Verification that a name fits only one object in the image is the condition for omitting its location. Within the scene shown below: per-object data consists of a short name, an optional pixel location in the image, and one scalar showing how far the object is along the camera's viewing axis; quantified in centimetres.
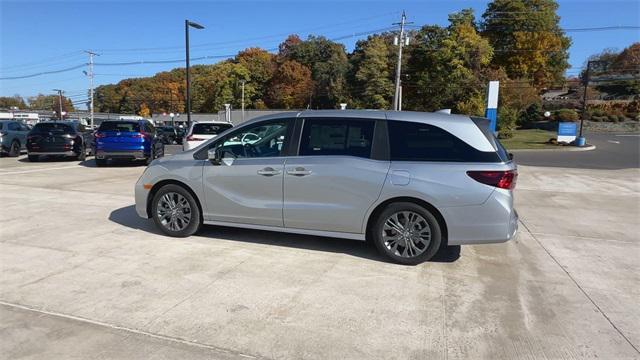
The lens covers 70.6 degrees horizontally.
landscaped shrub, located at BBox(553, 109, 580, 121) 5544
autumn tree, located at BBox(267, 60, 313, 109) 8750
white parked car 1466
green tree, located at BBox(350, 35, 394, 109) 6675
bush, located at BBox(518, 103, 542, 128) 6253
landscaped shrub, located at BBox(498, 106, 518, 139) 3912
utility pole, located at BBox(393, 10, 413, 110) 3425
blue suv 1421
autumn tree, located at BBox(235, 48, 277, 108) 9088
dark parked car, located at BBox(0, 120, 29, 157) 1811
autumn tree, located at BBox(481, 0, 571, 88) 6494
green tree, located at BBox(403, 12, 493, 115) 5312
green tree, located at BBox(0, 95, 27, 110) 13962
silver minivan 489
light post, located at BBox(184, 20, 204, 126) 2368
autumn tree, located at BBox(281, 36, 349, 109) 8056
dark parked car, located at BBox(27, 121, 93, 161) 1583
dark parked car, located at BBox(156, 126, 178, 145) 3819
